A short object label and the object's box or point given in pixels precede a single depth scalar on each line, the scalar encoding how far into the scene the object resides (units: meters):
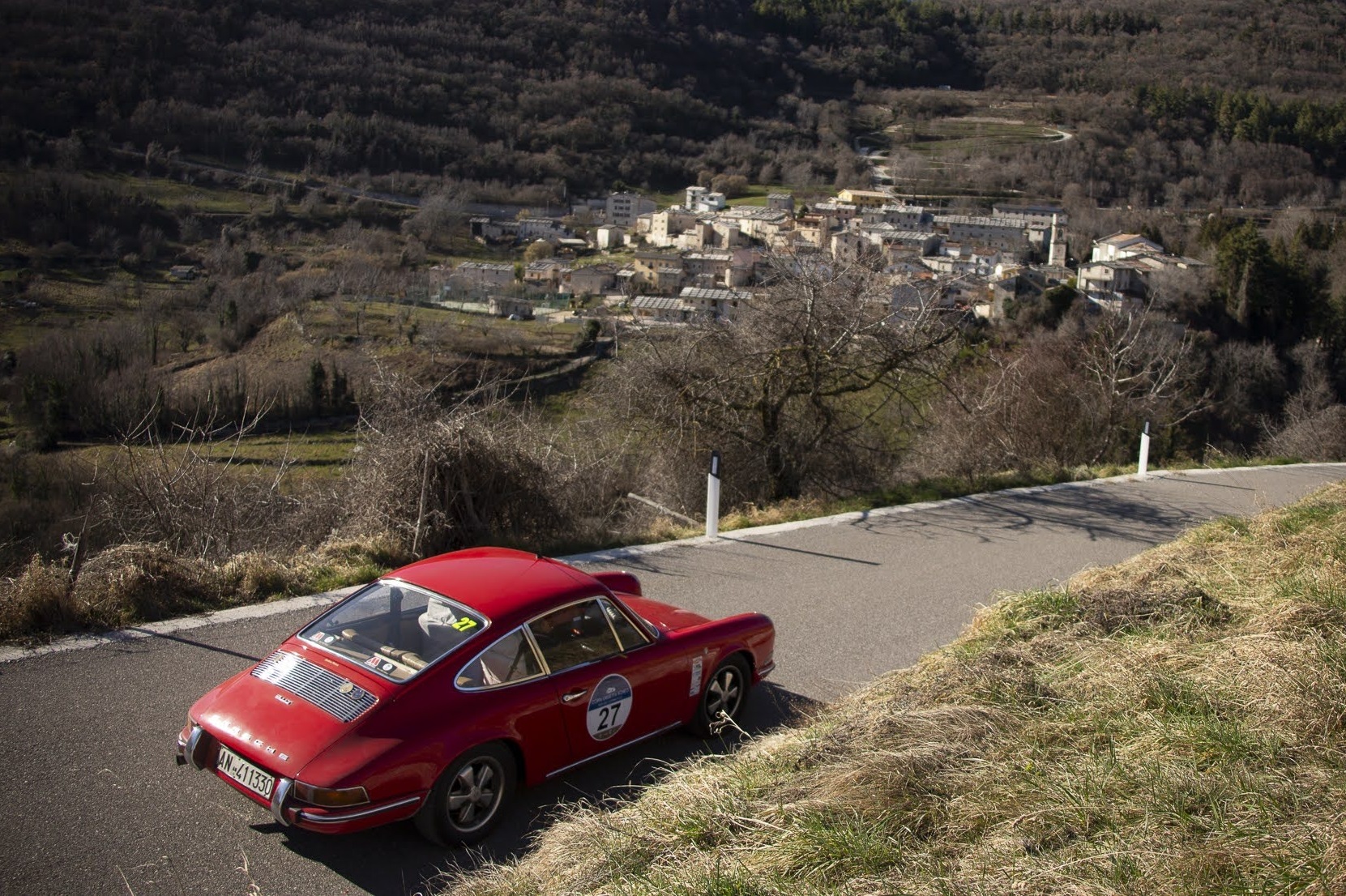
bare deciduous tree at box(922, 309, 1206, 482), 16.53
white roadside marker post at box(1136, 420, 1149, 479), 14.63
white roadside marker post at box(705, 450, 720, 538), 9.45
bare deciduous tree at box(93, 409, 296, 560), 8.53
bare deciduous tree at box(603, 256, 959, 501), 12.70
